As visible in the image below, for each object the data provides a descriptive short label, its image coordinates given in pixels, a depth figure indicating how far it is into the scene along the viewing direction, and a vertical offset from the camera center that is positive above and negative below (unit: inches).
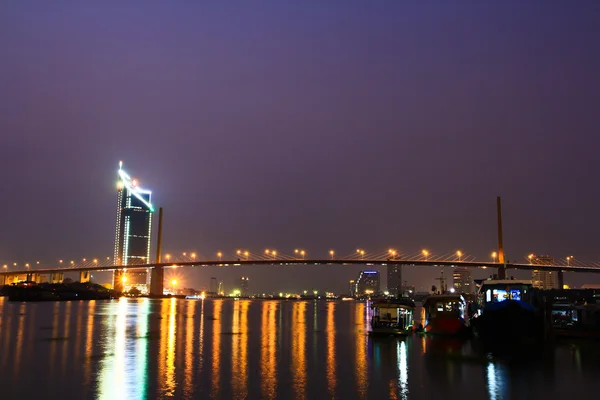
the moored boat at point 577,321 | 1391.5 -87.6
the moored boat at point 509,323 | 1240.6 -80.4
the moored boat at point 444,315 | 1316.4 -68.4
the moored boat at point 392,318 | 1261.1 -74.4
